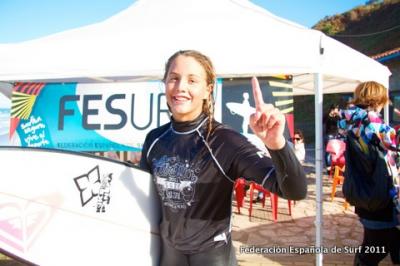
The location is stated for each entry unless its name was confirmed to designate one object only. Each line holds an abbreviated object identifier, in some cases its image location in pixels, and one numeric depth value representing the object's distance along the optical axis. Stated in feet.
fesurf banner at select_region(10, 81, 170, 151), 9.95
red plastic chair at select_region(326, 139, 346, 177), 15.53
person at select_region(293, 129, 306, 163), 16.59
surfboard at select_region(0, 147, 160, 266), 4.33
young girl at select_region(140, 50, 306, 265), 3.51
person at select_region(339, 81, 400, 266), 6.84
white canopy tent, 8.36
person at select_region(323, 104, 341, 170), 24.43
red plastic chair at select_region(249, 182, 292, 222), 12.66
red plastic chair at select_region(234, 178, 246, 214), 14.16
